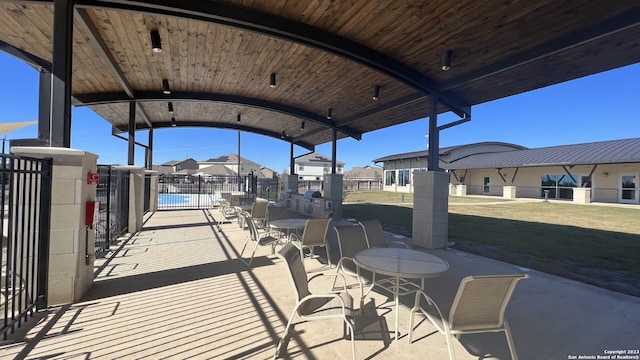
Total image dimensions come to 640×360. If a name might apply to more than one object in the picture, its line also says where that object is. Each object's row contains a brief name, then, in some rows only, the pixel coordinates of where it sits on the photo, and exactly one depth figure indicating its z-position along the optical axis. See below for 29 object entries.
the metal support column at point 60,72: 3.42
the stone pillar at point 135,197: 7.90
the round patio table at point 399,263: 2.77
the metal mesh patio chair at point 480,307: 2.10
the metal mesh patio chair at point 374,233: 4.38
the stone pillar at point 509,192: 22.14
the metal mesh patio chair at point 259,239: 5.28
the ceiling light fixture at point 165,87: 6.62
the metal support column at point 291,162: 14.29
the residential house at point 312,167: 54.50
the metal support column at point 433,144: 6.48
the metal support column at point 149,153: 11.34
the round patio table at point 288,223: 5.50
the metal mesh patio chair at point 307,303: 2.41
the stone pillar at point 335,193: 10.68
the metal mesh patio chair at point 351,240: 4.04
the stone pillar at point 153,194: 11.84
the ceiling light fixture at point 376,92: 6.60
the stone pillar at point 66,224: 3.34
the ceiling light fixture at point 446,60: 4.82
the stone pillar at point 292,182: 14.45
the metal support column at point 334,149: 10.66
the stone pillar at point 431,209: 6.30
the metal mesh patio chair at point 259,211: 6.99
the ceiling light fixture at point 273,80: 6.17
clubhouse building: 18.36
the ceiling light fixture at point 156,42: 4.43
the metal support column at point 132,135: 7.73
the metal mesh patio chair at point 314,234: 4.73
